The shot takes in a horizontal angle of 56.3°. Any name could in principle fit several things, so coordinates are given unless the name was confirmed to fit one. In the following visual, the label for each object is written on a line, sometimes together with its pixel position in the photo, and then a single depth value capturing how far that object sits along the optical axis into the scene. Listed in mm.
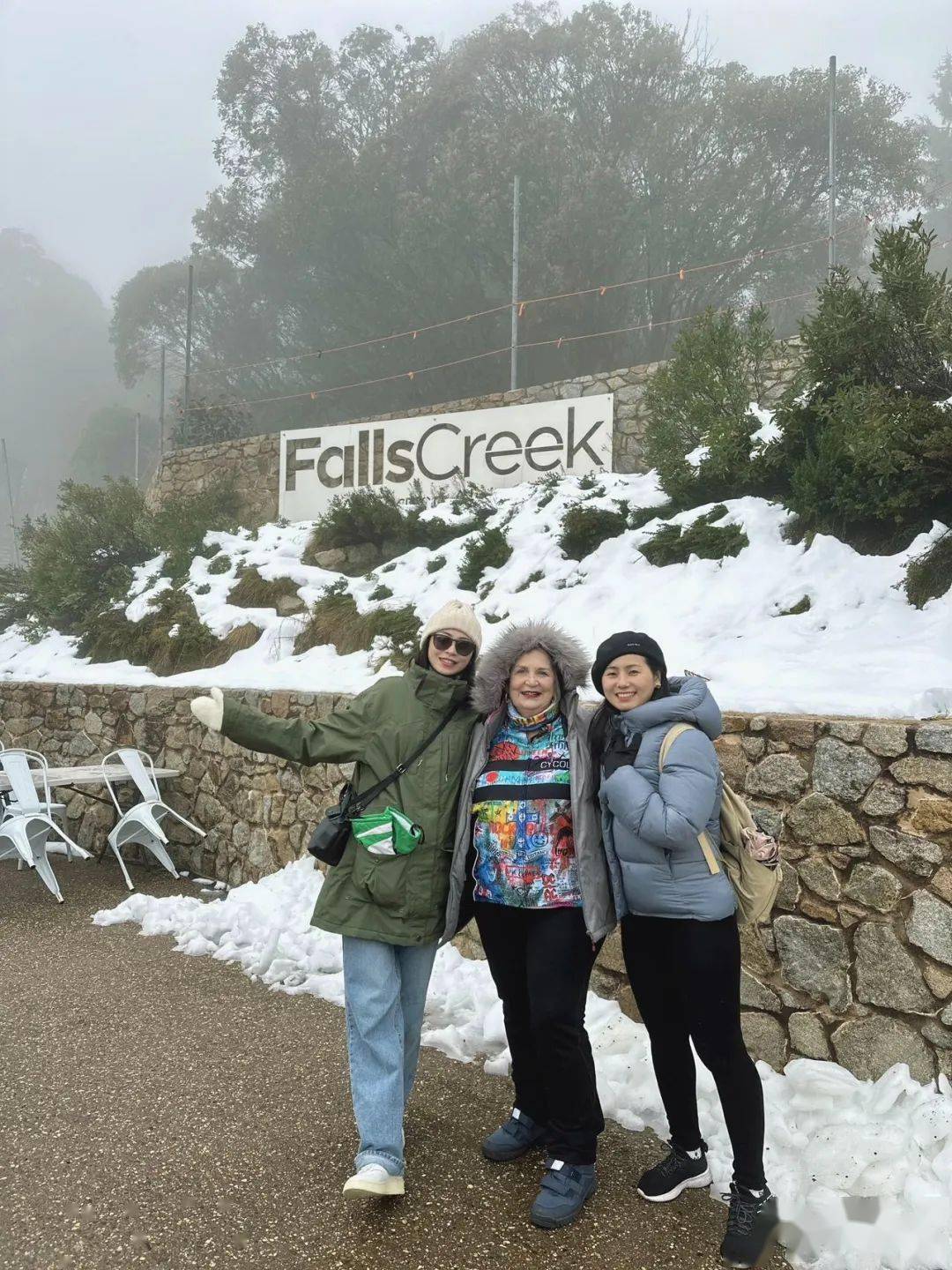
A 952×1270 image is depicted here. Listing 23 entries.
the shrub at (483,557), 6730
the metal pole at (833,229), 9492
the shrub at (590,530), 6281
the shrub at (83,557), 9883
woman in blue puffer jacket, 2064
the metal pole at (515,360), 11516
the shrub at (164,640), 7430
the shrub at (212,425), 15680
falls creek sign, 8836
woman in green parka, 2236
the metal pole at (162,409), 17250
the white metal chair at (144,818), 5562
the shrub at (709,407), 5676
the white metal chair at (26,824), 5047
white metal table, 5793
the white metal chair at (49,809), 5496
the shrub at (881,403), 4262
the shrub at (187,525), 9508
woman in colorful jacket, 2182
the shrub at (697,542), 5238
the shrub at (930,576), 3916
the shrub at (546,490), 7363
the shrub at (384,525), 8000
